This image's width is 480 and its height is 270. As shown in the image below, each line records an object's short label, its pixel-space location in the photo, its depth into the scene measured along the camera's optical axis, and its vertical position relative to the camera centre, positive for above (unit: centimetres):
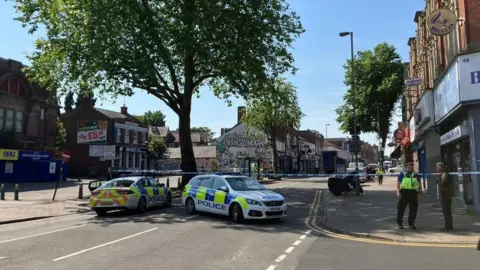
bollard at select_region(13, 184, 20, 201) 2224 -87
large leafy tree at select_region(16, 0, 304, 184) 2258 +746
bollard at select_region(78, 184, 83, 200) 2319 -100
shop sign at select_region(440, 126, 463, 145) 1456 +149
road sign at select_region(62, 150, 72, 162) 2185 +100
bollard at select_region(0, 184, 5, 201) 2223 -93
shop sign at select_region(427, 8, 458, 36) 1445 +525
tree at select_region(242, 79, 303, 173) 5031 +714
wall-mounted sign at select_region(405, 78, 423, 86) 2100 +466
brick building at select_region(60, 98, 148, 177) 5134 +484
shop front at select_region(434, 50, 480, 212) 1332 +215
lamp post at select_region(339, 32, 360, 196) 2355 +242
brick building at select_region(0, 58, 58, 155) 3819 +600
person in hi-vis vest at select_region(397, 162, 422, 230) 1139 -48
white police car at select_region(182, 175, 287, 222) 1272 -71
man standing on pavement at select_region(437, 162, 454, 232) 1088 -53
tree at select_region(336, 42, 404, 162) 4684 +977
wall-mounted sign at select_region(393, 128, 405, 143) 3148 +302
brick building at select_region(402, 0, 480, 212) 1343 +294
